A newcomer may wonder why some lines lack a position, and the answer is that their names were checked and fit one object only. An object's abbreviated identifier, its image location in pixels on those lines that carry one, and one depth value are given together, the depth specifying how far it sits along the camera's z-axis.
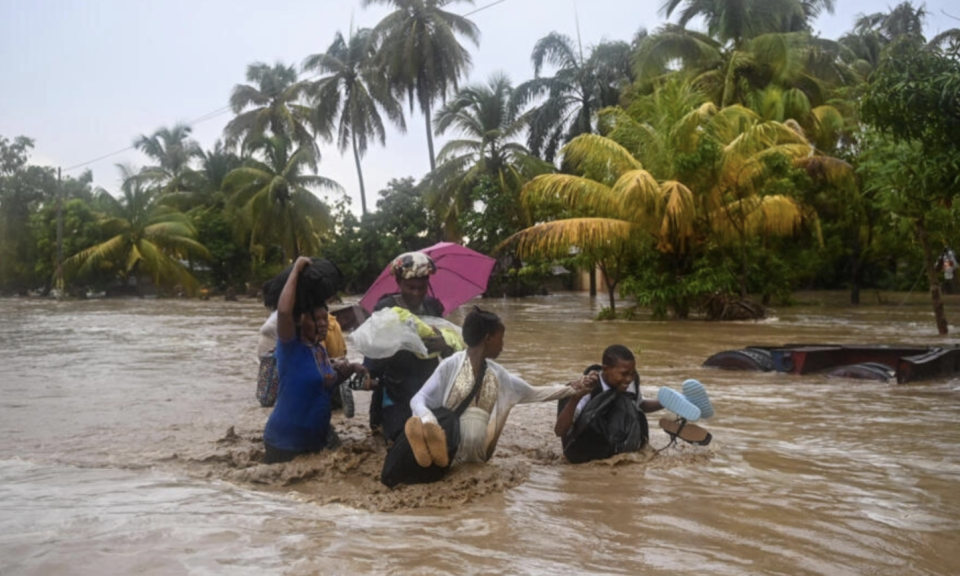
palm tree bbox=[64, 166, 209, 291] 41.03
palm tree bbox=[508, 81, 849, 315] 21.09
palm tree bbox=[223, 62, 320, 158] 45.41
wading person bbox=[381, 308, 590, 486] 5.17
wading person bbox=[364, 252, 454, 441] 5.87
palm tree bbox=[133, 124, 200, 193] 52.25
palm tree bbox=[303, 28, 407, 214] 41.00
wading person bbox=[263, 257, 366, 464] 5.25
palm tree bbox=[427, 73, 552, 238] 35.25
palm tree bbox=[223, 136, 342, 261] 39.59
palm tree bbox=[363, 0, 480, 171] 37.47
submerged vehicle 10.17
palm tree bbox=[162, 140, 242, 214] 46.44
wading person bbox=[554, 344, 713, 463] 5.59
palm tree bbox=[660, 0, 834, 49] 29.69
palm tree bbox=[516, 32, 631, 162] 36.19
